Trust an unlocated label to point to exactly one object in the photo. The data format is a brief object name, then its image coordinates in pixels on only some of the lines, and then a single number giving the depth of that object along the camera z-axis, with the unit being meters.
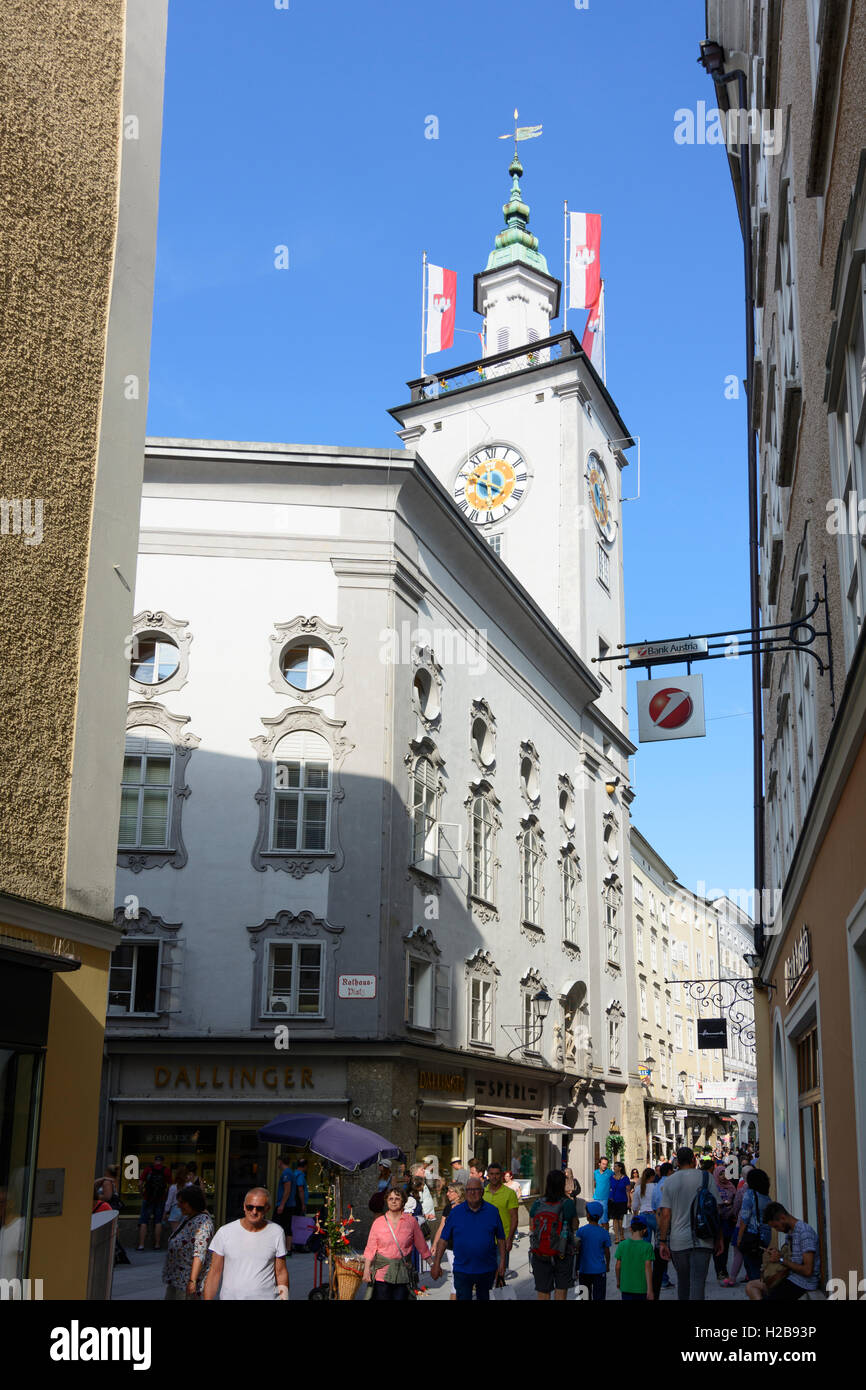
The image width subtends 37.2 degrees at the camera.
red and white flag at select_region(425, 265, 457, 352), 54.28
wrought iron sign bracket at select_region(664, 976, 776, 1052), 71.25
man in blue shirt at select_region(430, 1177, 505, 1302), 11.91
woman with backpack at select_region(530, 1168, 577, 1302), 12.66
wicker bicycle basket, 13.45
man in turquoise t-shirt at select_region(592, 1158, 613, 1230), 24.75
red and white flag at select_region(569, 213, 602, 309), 52.47
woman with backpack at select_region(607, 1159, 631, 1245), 24.41
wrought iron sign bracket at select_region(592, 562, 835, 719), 11.72
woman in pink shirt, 11.52
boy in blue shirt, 13.18
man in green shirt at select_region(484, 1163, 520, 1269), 15.99
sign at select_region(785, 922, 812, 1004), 13.87
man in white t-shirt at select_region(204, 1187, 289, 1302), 9.02
